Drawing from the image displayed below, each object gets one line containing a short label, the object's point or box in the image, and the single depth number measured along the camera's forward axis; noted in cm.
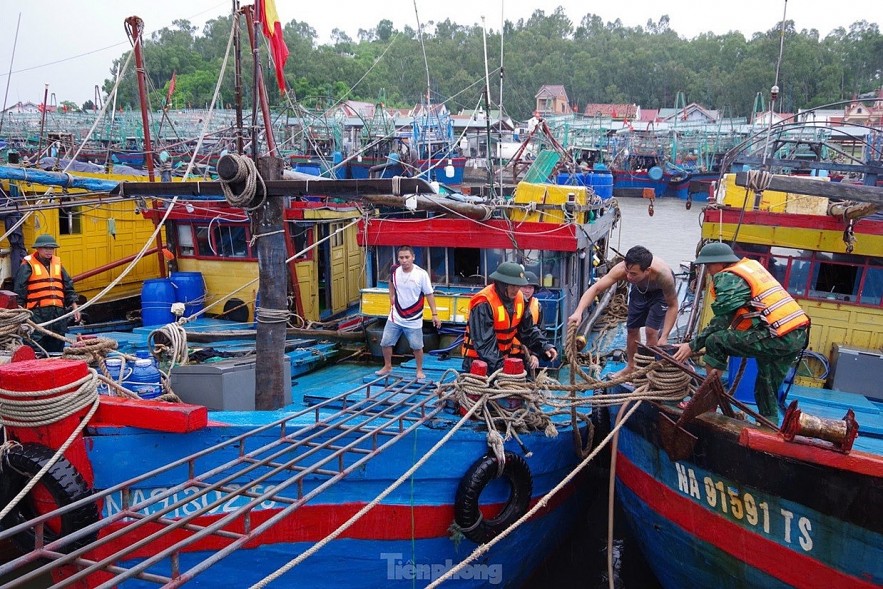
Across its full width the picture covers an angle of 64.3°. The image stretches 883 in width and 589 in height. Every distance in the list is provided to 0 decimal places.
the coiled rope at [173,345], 608
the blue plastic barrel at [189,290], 1044
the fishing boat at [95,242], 1106
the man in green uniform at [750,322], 493
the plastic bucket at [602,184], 1168
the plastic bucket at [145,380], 570
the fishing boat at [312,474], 459
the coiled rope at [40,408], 446
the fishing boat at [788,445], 438
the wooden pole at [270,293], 597
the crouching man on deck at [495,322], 598
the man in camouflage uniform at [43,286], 784
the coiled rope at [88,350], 559
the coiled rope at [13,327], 614
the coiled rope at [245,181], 564
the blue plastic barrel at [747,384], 639
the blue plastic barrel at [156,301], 1023
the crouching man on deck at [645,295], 591
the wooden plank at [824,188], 566
